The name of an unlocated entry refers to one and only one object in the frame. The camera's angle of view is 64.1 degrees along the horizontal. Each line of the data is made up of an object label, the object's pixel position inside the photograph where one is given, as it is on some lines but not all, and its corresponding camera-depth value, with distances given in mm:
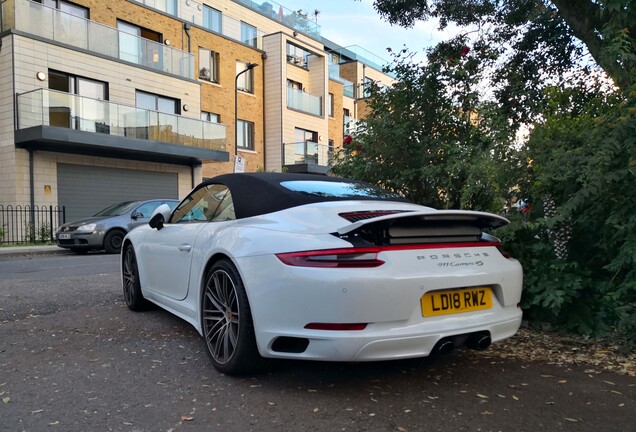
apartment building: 16656
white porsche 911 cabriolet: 2764
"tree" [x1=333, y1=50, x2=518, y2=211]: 5777
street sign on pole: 15174
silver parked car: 12953
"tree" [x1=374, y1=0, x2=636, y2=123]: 6172
